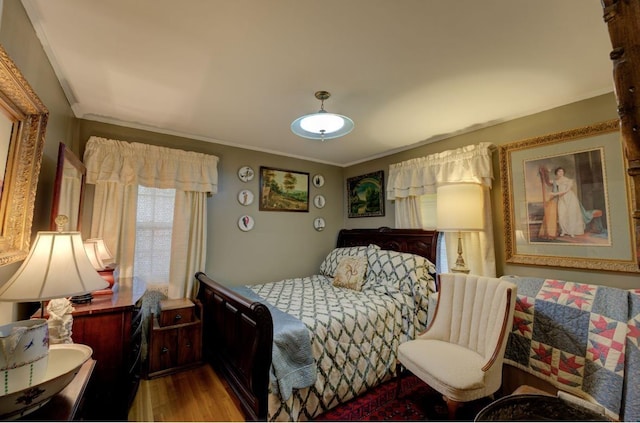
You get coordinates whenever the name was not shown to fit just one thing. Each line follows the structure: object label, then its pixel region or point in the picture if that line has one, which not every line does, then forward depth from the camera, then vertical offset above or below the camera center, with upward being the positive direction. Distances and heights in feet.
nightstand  7.89 -3.23
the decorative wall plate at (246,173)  10.97 +2.46
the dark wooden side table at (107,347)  5.23 -2.33
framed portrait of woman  6.38 +0.97
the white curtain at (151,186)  8.16 +1.34
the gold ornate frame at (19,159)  3.62 +1.09
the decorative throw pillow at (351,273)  9.66 -1.43
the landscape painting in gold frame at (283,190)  11.57 +1.96
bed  5.64 -2.42
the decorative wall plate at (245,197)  10.90 +1.47
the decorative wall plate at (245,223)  10.85 +0.41
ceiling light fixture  5.93 +2.53
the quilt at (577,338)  4.86 -2.06
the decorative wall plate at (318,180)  13.17 +2.64
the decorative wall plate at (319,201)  13.14 +1.62
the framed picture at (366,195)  12.23 +1.92
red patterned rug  6.23 -4.18
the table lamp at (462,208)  7.42 +0.78
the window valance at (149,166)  8.11 +2.18
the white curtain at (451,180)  8.44 +1.91
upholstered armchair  5.36 -2.52
